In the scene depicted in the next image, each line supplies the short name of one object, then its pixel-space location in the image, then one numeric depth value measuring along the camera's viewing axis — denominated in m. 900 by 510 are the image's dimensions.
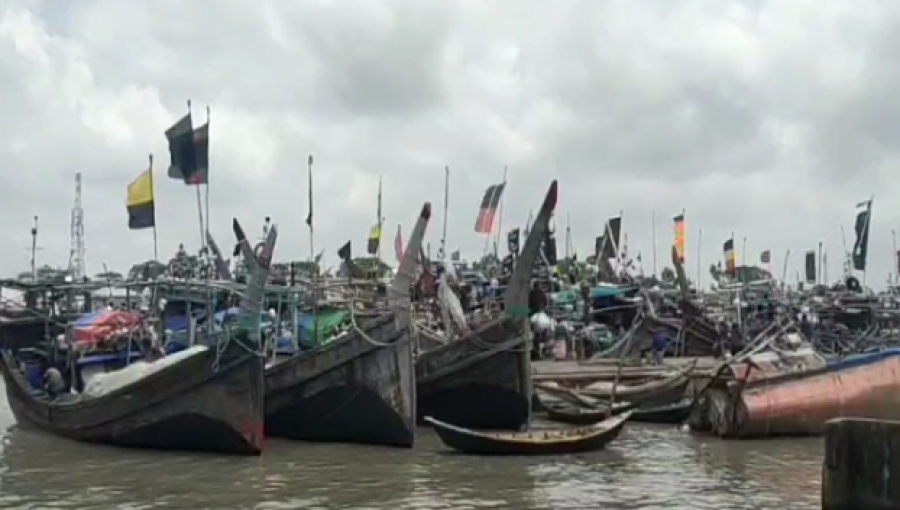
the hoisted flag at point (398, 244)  41.09
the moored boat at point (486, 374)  23.44
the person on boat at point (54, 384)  23.94
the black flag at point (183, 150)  24.20
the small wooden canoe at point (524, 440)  19.31
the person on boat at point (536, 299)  28.54
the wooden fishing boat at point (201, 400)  19.45
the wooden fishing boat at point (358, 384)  20.86
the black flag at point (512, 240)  40.18
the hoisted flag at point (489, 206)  38.44
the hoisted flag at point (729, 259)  52.88
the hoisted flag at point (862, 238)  44.94
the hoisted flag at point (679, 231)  46.59
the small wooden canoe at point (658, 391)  26.58
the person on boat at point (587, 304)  39.16
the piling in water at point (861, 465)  10.69
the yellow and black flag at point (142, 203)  24.67
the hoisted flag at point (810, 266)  56.00
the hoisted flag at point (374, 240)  41.78
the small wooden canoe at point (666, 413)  25.44
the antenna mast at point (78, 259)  33.20
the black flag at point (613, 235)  46.78
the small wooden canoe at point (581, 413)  24.77
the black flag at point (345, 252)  38.36
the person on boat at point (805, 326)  37.63
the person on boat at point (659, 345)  34.65
